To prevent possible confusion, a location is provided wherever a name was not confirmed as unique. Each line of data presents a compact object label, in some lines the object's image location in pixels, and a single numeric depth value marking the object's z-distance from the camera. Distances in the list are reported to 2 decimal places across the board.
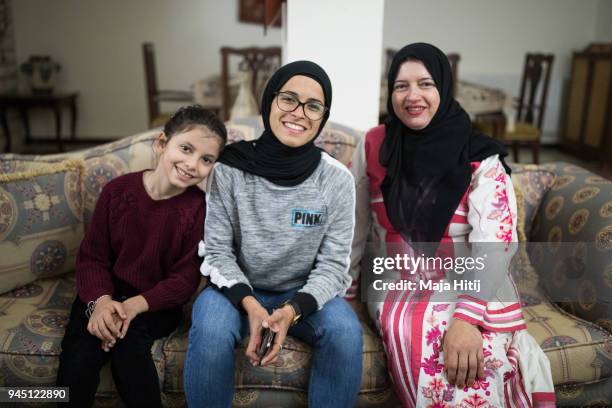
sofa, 1.43
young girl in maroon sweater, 1.43
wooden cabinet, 4.97
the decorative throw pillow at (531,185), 1.96
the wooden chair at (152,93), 4.04
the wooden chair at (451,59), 3.80
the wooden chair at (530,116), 4.30
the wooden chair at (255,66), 3.69
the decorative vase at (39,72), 5.00
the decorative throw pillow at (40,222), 1.66
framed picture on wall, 5.34
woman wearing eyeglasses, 1.37
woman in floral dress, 1.35
